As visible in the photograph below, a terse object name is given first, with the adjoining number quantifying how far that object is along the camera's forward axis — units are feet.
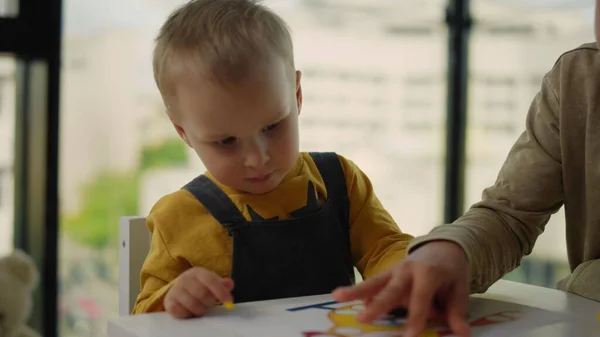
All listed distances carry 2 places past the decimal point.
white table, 1.77
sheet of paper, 1.72
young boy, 2.58
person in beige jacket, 2.20
